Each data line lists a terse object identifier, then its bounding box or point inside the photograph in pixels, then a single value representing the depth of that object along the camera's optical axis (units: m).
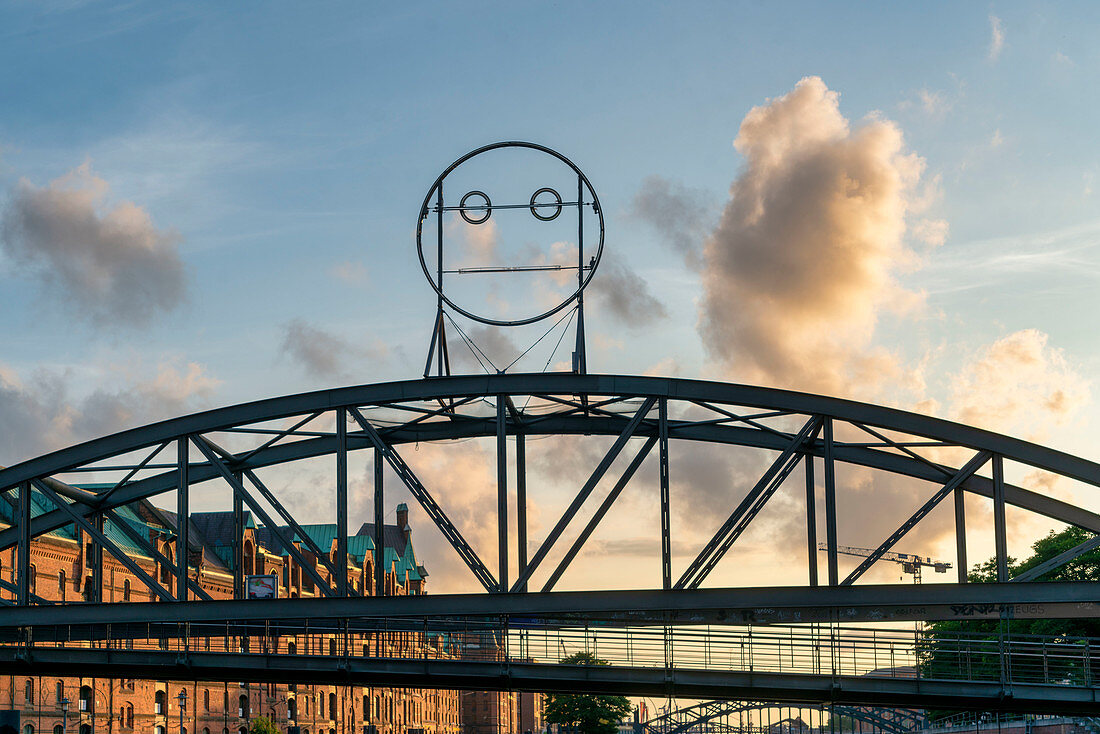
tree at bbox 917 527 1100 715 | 61.59
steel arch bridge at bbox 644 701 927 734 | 83.94
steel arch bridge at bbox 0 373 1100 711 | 31.50
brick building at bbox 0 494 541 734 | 67.00
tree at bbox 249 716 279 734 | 84.06
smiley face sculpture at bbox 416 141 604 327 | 35.66
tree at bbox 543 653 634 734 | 92.19
